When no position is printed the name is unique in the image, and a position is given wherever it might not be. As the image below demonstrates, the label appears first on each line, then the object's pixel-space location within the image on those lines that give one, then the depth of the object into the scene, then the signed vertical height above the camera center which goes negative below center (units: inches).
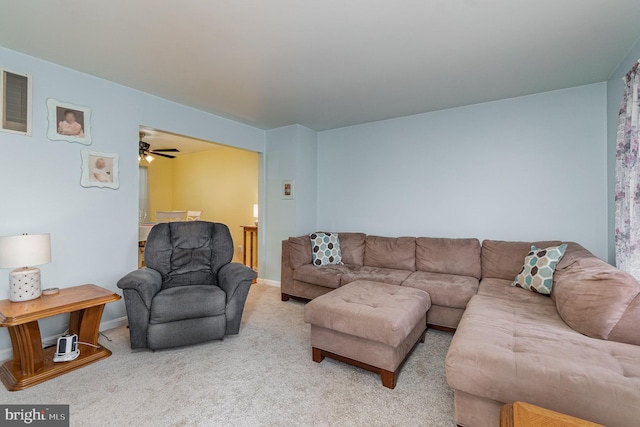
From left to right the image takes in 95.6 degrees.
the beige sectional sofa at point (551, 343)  46.4 -26.3
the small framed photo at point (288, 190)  166.5 +13.3
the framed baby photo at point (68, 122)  97.3 +30.8
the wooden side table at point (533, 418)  32.6 -23.7
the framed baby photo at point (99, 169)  105.0 +15.6
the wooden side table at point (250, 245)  204.2 -23.7
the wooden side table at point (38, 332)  75.0 -34.8
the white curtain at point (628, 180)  78.2 +10.2
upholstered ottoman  74.5 -30.5
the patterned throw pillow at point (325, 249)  147.0 -18.7
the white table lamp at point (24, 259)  77.7 -13.5
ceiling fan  174.6 +39.5
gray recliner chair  90.7 -26.7
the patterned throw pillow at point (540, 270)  94.1 -18.5
